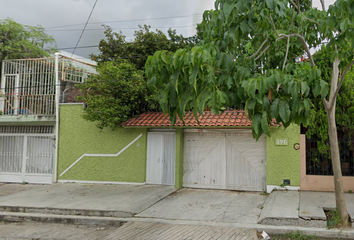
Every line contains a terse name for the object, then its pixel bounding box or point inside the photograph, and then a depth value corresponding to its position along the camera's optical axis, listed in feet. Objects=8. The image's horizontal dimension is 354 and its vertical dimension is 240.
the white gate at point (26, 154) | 37.91
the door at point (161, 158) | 33.40
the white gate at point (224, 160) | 31.40
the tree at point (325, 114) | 27.45
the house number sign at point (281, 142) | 30.13
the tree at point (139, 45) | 44.14
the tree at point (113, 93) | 31.96
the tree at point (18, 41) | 45.27
